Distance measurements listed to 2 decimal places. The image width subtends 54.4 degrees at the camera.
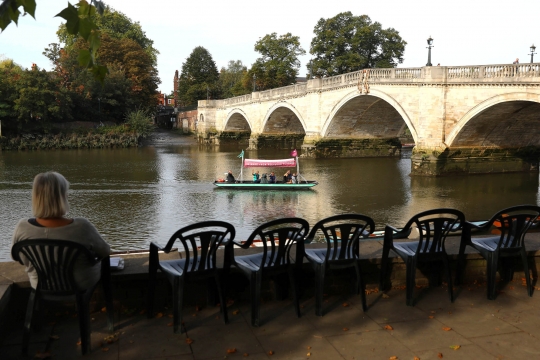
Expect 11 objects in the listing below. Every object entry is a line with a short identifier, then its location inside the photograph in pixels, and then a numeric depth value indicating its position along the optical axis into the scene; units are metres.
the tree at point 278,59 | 51.50
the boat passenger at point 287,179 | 19.64
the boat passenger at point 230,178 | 19.39
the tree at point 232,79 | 62.42
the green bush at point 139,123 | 49.00
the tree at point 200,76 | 69.62
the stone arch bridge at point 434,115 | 20.09
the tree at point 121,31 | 61.12
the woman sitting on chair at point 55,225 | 3.05
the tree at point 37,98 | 42.31
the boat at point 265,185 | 18.98
